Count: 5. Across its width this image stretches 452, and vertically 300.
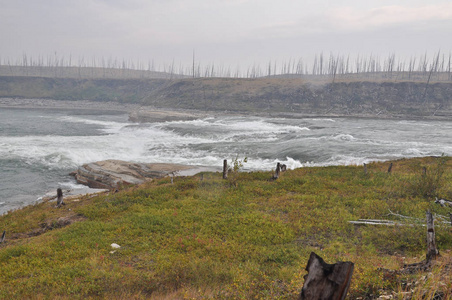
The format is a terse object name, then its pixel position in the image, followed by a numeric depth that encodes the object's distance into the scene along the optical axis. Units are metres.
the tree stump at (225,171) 21.26
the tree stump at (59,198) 17.98
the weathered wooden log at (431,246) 7.95
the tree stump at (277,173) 21.00
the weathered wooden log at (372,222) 12.76
